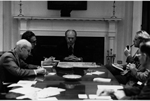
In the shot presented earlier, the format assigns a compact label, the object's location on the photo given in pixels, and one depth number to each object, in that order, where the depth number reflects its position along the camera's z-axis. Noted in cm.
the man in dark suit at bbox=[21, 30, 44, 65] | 331
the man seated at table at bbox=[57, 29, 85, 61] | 400
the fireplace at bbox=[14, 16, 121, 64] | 548
